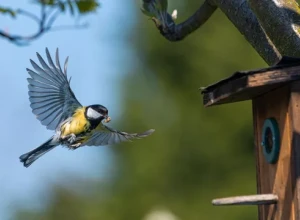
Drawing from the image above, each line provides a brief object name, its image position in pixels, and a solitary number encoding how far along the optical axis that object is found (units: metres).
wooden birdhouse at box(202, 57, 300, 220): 5.41
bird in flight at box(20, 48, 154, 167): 7.49
